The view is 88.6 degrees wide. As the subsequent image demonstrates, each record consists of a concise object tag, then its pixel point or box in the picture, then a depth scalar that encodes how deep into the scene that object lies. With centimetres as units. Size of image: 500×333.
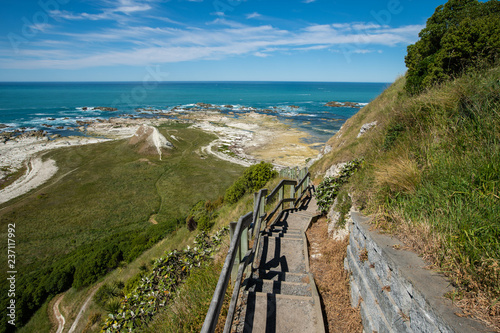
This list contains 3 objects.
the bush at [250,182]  2006
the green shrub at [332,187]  888
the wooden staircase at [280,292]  395
